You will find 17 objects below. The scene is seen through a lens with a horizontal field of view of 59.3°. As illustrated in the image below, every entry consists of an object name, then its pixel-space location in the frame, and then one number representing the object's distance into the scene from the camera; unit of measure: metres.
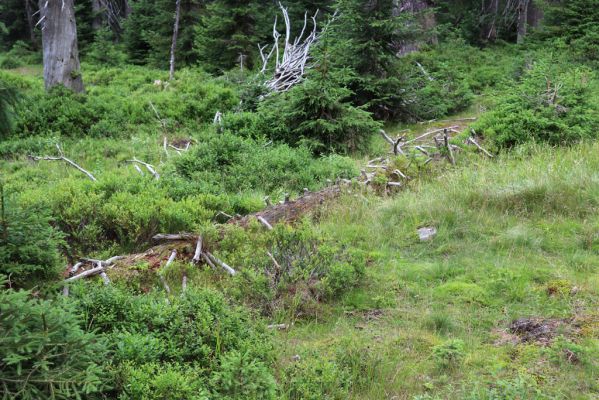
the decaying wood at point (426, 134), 9.84
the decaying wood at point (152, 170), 7.79
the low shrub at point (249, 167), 7.82
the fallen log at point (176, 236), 5.23
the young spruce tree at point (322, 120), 9.61
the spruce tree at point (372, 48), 11.50
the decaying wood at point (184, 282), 4.28
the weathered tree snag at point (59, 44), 13.20
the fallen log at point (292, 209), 5.94
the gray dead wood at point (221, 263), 4.68
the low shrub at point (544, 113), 8.52
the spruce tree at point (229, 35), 16.50
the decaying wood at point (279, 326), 3.97
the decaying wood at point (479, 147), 8.16
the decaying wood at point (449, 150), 7.88
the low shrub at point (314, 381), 3.12
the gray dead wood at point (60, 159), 7.89
